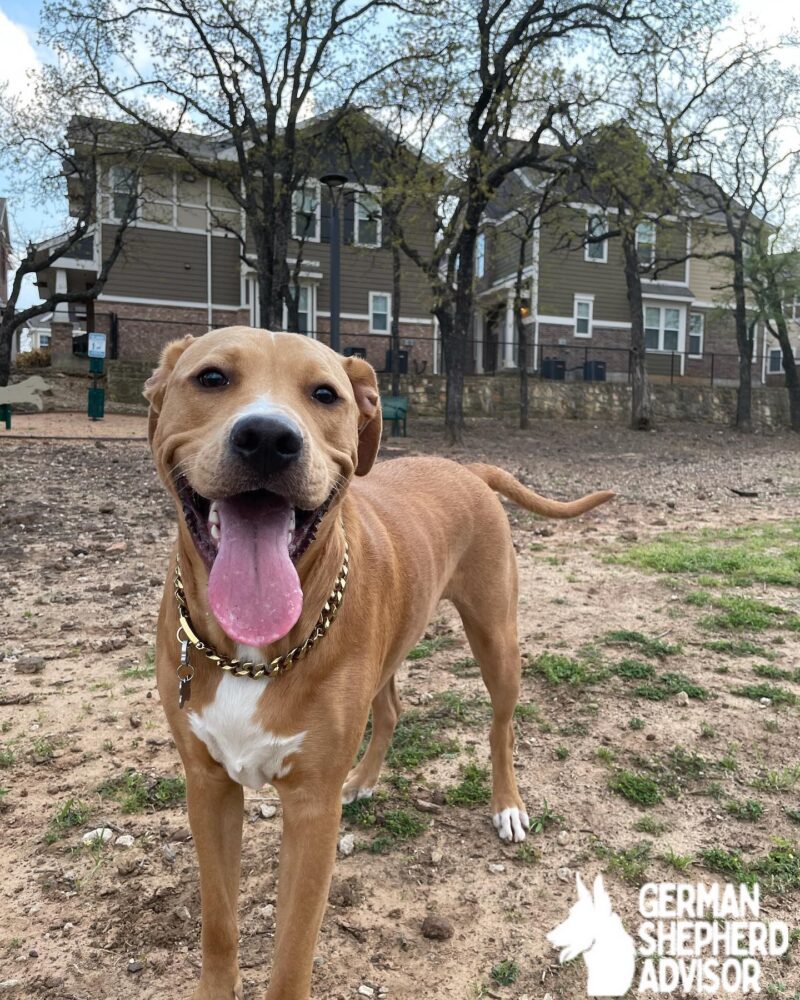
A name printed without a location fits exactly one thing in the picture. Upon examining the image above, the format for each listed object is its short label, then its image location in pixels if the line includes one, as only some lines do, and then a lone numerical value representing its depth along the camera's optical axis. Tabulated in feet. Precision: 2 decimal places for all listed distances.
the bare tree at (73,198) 67.51
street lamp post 49.70
